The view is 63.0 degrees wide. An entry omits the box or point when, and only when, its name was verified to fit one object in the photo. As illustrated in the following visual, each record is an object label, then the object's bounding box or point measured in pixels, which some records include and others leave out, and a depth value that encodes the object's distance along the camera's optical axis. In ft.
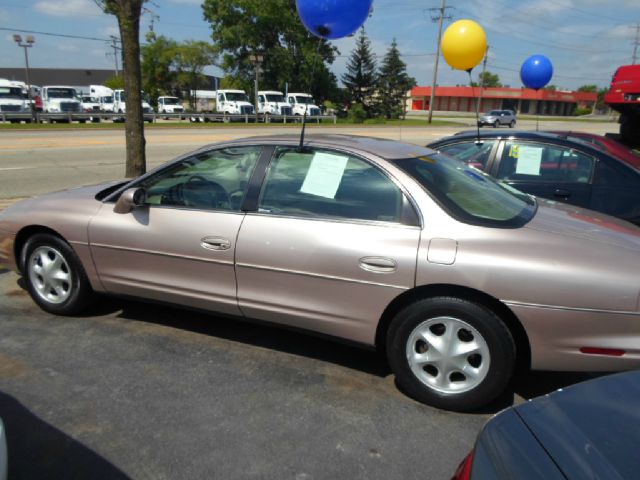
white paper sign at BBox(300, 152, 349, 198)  10.79
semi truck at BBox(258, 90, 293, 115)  126.21
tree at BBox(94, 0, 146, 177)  23.56
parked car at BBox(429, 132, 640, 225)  16.10
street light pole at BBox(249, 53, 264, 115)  117.29
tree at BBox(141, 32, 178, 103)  187.73
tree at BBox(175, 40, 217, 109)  189.16
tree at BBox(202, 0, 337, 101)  172.24
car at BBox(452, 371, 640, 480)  4.32
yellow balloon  28.20
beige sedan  8.79
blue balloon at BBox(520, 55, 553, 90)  38.09
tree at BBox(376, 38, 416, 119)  180.45
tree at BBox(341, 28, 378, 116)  182.60
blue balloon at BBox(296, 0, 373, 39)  16.11
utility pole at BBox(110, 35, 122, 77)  173.83
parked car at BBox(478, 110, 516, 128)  133.08
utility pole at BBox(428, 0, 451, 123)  144.46
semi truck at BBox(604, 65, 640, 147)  31.19
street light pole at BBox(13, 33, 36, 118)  117.29
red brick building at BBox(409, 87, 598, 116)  283.28
